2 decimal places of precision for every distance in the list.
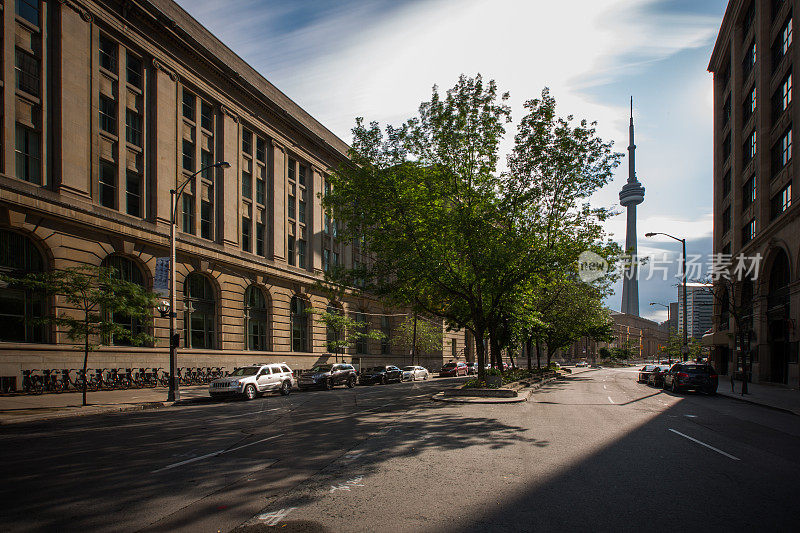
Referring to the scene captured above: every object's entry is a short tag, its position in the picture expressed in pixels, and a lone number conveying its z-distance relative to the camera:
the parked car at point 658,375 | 32.28
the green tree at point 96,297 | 19.77
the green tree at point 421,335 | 57.05
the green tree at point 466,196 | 24.03
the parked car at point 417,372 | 45.67
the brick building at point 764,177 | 33.09
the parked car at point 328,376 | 31.00
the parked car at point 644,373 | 38.14
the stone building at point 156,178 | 24.38
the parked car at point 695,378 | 27.00
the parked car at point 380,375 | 39.12
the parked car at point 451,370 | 52.97
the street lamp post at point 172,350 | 22.38
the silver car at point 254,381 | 23.91
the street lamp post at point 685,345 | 38.25
